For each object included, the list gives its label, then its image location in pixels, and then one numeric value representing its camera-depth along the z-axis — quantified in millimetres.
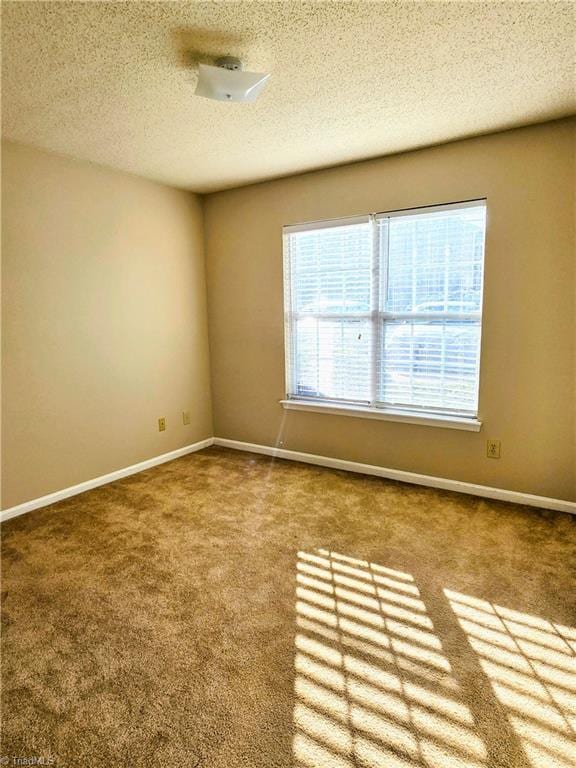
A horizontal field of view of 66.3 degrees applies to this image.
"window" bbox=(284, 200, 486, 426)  3031
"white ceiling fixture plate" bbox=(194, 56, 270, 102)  1878
